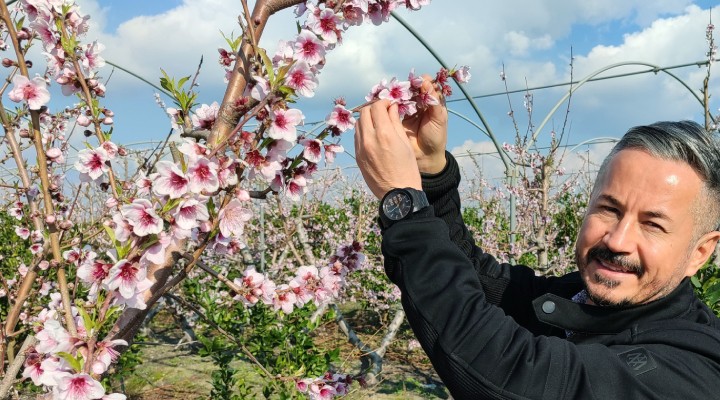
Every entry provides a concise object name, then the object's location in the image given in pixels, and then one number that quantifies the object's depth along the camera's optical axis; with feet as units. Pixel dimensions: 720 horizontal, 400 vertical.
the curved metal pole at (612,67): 24.86
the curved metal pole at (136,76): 24.08
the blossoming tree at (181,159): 4.00
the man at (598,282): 3.62
